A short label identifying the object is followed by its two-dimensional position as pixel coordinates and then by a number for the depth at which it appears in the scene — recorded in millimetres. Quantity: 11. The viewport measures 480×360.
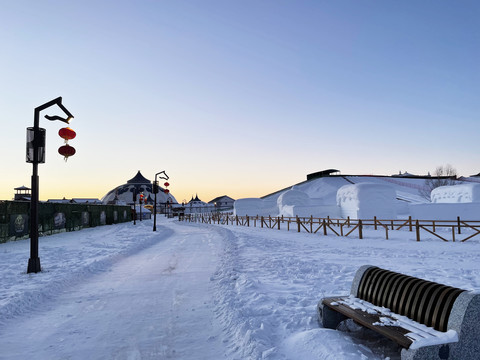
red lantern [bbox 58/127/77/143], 7738
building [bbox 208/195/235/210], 111656
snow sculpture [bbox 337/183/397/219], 34938
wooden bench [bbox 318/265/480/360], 2840
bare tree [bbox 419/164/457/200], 78688
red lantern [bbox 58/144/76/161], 7688
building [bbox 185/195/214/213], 99656
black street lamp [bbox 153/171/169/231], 24781
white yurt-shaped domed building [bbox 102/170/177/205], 114925
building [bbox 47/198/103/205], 85900
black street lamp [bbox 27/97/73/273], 8256
